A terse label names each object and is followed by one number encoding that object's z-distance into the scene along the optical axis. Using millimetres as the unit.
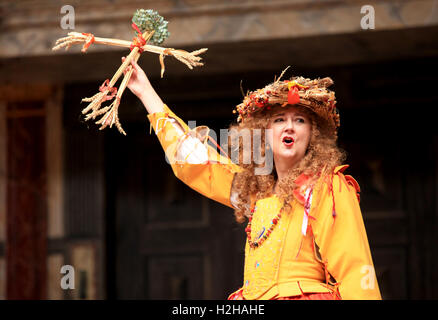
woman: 5121
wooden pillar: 10133
